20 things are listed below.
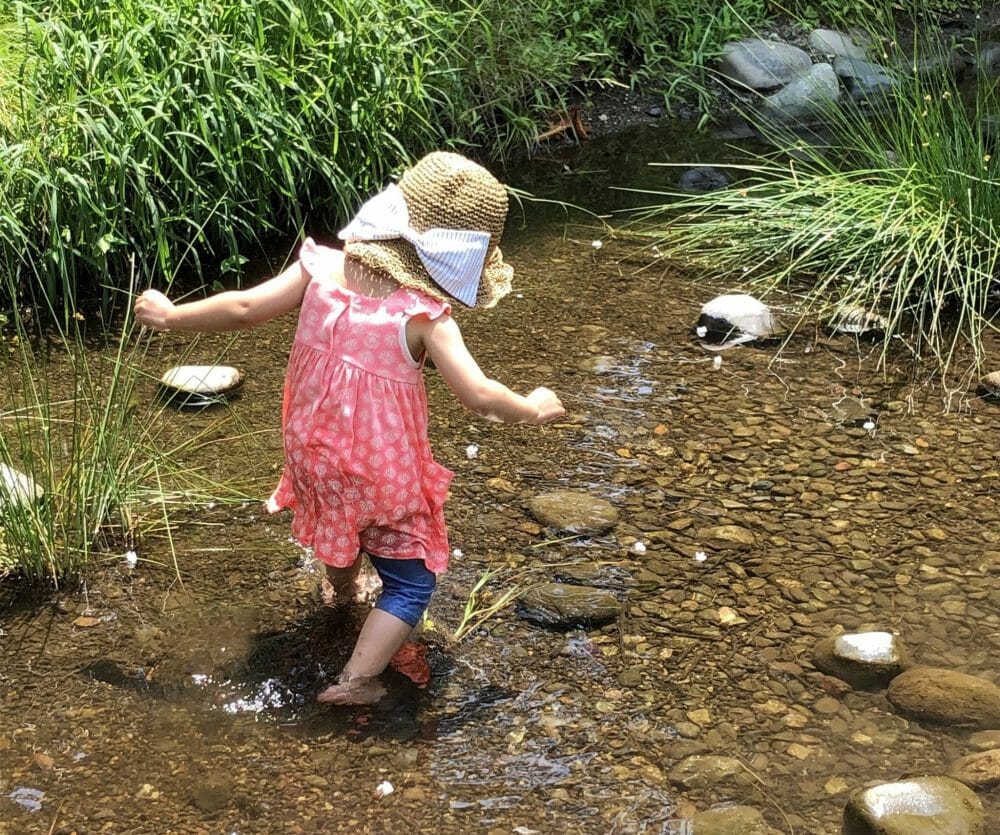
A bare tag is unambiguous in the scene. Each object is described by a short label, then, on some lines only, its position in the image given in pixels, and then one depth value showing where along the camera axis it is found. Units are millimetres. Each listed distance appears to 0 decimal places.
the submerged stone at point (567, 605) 3012
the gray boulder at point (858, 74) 7500
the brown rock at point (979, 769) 2467
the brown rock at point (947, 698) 2664
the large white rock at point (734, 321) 4531
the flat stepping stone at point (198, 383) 3869
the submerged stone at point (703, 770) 2496
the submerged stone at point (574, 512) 3410
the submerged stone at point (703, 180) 6102
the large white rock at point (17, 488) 2809
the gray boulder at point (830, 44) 8109
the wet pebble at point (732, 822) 2357
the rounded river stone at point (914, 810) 2250
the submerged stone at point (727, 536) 3363
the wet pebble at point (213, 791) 2379
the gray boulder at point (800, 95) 7383
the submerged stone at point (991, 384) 4141
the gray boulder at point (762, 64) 7766
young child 2496
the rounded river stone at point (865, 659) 2805
